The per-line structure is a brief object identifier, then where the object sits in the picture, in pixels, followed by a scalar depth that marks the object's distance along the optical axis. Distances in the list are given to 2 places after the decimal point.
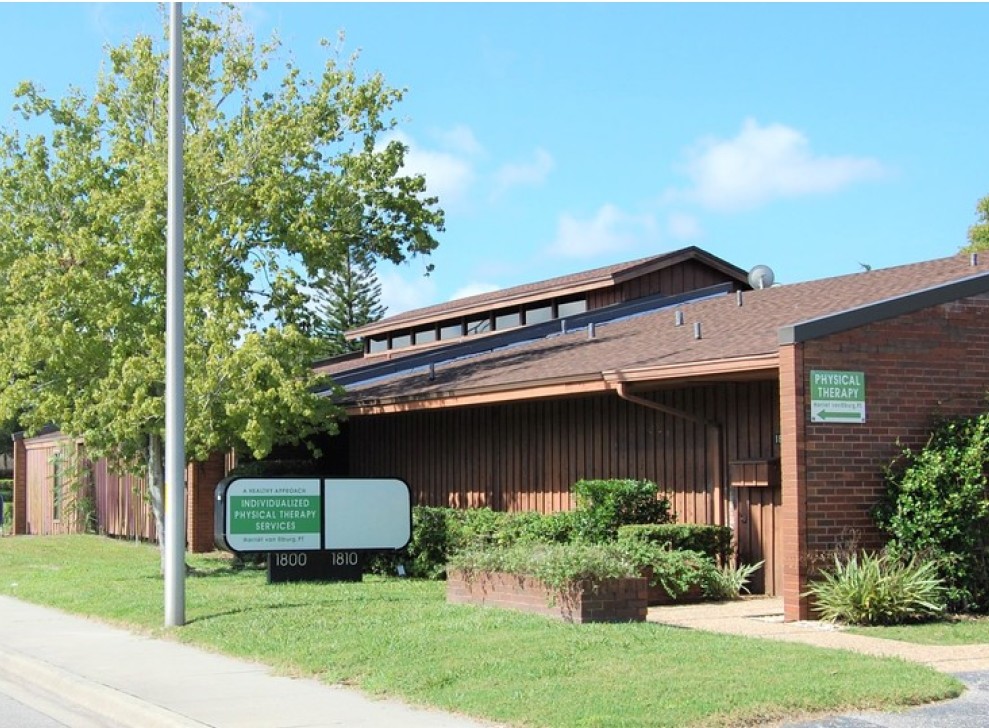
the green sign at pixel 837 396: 14.09
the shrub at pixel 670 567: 15.78
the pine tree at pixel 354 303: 71.06
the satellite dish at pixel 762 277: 26.78
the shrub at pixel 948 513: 14.18
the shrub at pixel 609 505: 17.36
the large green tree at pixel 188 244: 19.20
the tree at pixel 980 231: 40.97
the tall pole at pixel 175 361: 14.00
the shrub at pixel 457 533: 17.72
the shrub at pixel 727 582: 16.20
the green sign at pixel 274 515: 17.58
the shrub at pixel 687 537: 16.38
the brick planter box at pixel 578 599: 12.81
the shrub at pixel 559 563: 12.92
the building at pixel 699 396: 14.24
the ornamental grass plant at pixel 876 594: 13.57
